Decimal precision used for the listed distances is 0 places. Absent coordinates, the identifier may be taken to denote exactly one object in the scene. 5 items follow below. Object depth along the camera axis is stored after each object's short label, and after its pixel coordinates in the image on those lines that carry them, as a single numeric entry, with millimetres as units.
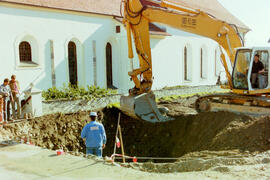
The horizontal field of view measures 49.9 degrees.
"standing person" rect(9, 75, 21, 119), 11722
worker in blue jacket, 7605
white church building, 15727
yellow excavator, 11016
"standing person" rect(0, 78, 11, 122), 11227
